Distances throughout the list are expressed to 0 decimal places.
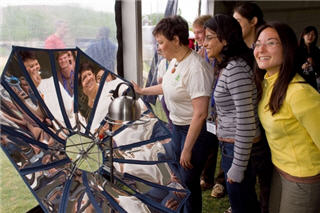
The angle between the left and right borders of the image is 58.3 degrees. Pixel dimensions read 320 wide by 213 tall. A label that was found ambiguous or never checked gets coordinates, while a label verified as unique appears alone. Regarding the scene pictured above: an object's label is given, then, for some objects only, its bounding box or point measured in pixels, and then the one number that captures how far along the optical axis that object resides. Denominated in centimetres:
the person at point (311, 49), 395
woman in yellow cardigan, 129
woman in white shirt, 167
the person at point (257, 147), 162
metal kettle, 109
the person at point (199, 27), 257
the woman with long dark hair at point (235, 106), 141
